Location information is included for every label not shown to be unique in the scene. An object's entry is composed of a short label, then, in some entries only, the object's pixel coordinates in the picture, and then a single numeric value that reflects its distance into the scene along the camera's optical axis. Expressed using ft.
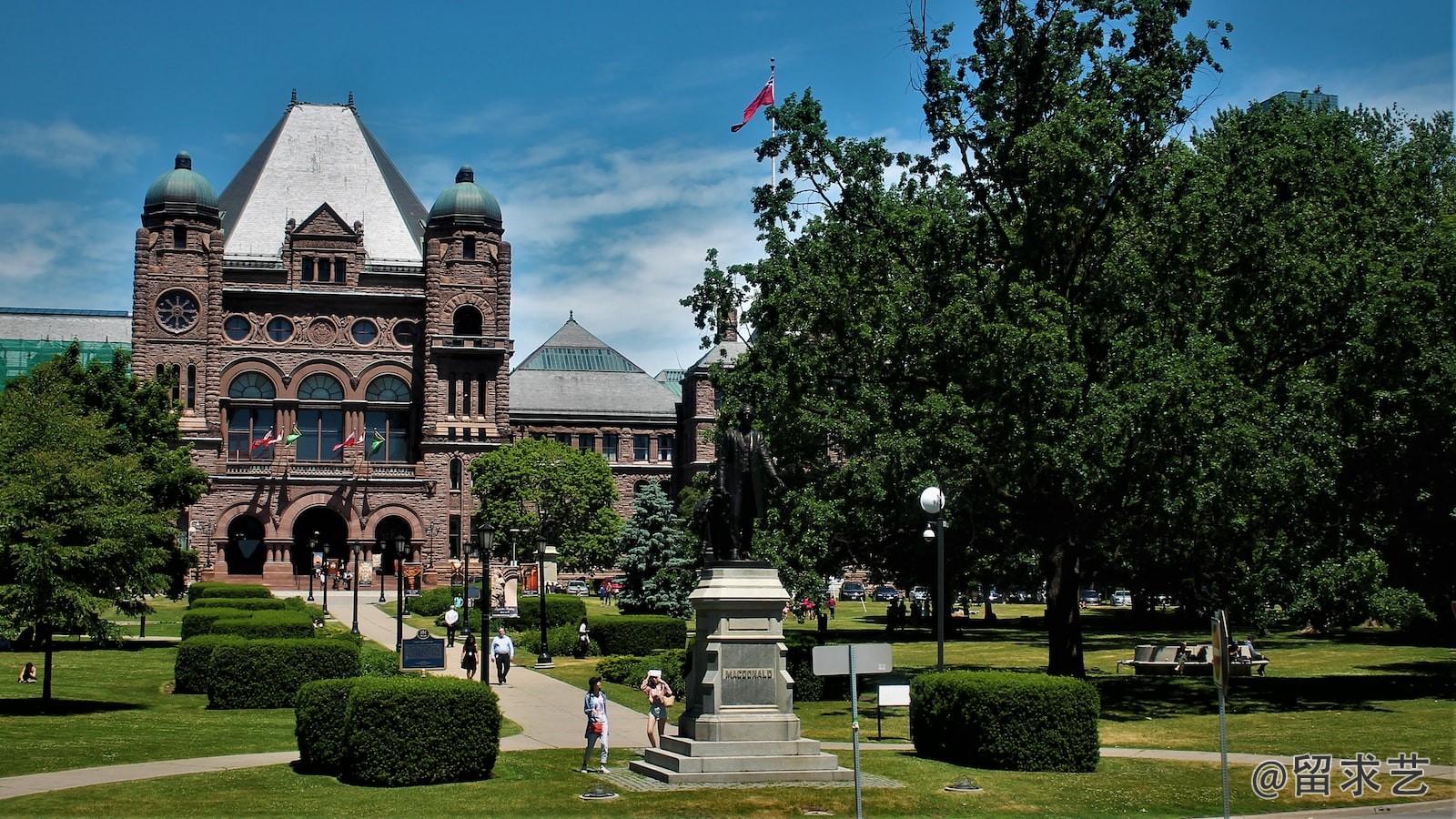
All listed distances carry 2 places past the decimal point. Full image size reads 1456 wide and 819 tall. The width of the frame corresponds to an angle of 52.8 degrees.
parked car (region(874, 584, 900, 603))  315.17
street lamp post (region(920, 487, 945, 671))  78.02
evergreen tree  201.87
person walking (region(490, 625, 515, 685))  123.13
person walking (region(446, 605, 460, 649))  156.97
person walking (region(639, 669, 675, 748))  71.67
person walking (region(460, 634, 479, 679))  122.83
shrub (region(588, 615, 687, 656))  144.66
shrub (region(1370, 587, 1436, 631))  96.73
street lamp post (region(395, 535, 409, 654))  127.81
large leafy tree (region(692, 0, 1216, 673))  95.50
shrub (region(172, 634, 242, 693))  107.65
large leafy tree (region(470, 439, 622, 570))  268.00
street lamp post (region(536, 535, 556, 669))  138.92
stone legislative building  296.30
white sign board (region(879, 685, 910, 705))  86.12
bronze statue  69.41
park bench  126.41
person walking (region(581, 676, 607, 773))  69.72
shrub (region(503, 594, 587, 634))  172.55
